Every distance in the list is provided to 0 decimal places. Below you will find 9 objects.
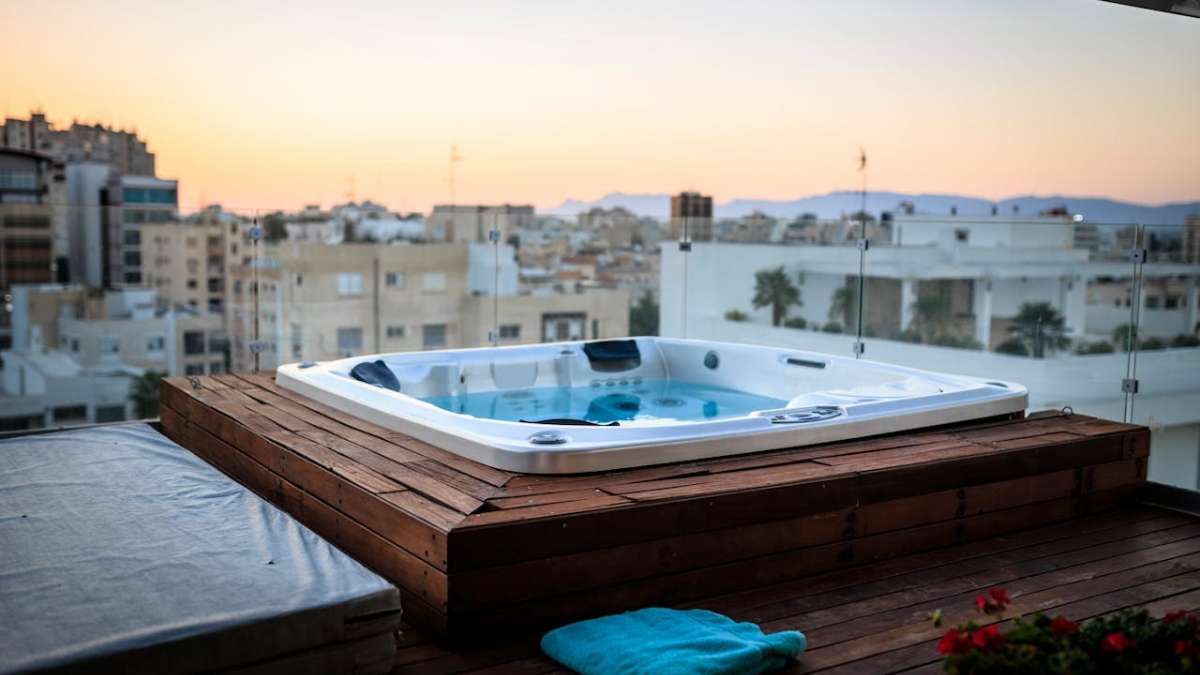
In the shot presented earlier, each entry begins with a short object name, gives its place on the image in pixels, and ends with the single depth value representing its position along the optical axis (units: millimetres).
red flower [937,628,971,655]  1410
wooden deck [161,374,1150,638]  2162
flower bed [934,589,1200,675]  1375
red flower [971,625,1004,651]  1396
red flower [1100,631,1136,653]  1369
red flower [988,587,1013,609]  1447
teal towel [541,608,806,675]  1971
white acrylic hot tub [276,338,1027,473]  2598
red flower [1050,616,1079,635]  1439
